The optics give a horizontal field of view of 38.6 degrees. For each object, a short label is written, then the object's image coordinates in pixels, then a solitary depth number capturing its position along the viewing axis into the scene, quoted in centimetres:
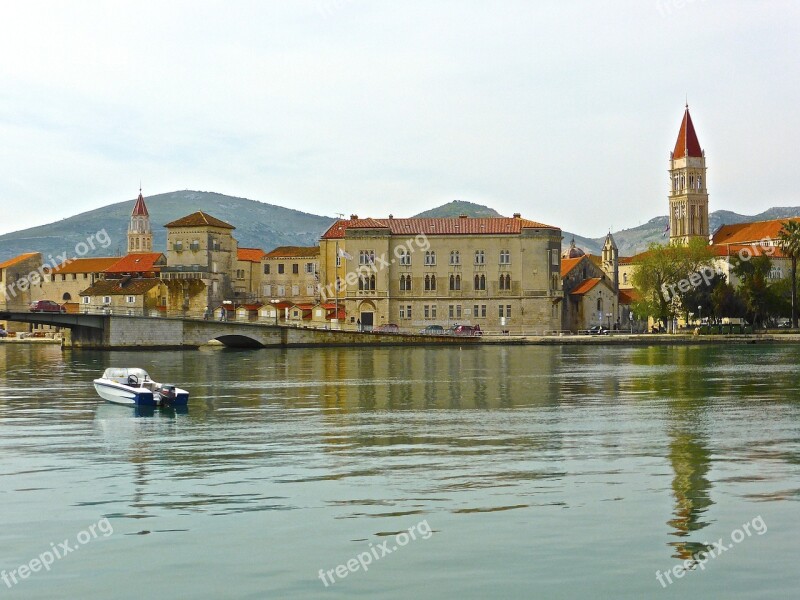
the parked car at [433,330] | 11838
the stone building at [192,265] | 13188
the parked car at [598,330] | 13120
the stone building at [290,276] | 14488
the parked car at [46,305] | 12575
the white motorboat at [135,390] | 4141
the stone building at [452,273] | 12769
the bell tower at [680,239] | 19370
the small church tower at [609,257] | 17900
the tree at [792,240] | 12306
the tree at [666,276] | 12688
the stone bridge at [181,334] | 10212
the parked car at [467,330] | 12269
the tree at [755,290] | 12388
